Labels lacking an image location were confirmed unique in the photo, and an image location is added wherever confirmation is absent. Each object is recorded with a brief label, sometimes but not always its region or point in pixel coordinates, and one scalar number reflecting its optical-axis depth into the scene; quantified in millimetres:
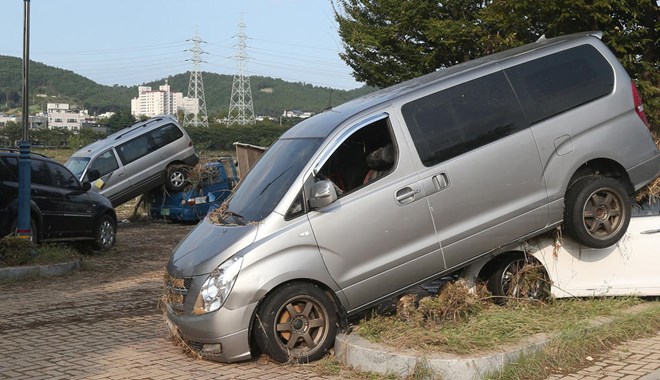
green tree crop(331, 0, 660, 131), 13797
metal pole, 12664
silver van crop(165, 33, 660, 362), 6426
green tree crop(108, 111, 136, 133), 44156
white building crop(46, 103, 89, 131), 70806
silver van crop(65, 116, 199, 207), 20391
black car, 13133
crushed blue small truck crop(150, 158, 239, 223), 21492
